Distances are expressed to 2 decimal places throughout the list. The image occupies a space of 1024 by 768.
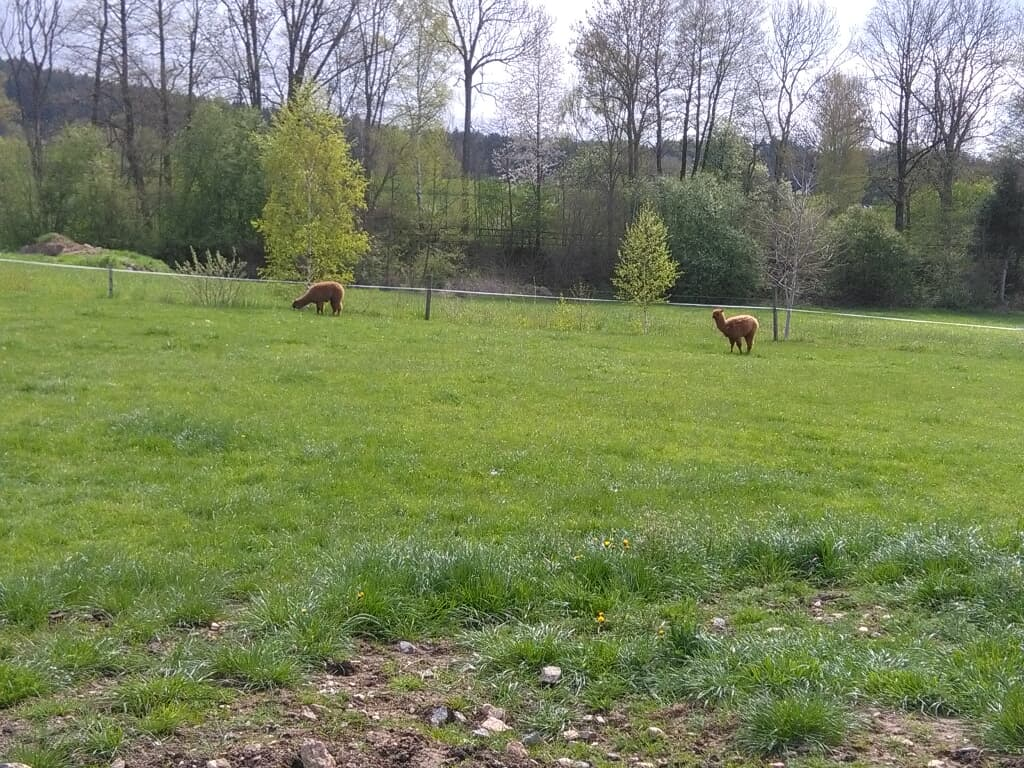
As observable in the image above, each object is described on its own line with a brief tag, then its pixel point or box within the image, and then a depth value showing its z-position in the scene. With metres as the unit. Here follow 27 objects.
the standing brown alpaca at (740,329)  21.00
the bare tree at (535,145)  49.97
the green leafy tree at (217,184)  42.06
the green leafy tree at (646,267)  26.89
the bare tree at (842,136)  51.00
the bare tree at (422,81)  47.03
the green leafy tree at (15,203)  42.66
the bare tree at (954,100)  49.28
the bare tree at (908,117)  50.53
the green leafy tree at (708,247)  43.28
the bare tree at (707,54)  47.84
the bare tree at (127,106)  42.84
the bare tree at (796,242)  27.62
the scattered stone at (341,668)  3.81
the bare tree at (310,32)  44.91
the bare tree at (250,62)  44.72
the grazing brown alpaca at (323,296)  23.38
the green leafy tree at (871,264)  45.91
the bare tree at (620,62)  45.91
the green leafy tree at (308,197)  29.06
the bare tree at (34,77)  47.03
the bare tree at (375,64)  46.72
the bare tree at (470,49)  48.75
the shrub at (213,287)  22.52
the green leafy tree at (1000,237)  46.03
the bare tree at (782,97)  51.22
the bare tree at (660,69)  46.16
